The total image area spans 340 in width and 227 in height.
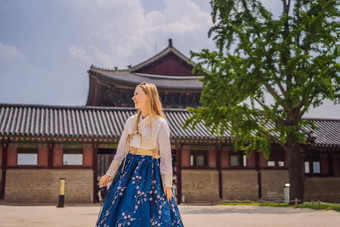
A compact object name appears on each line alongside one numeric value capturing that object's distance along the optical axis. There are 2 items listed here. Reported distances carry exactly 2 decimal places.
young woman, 4.52
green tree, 15.72
